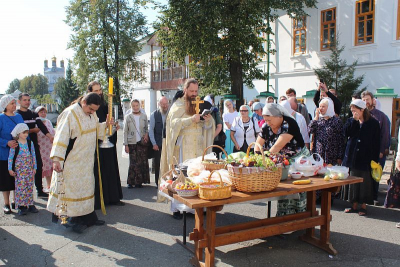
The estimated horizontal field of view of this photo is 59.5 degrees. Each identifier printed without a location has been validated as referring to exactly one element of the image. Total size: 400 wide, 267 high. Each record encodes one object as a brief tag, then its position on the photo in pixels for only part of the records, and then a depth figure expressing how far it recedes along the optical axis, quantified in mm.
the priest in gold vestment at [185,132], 5207
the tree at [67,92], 55625
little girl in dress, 5762
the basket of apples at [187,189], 3410
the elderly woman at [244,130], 7480
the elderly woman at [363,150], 5559
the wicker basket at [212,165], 4066
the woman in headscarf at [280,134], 4203
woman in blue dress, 5754
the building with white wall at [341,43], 13930
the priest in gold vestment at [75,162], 4684
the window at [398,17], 13555
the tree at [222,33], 14570
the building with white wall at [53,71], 150750
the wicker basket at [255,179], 3385
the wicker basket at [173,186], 3660
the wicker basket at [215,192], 3268
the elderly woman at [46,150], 7230
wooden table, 3412
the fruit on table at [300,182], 3809
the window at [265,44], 19069
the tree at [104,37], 29359
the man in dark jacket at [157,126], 7513
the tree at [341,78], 13734
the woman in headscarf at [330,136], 5953
